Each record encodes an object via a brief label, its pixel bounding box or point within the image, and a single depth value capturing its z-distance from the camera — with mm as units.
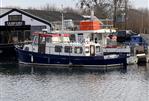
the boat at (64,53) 51406
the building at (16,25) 68562
